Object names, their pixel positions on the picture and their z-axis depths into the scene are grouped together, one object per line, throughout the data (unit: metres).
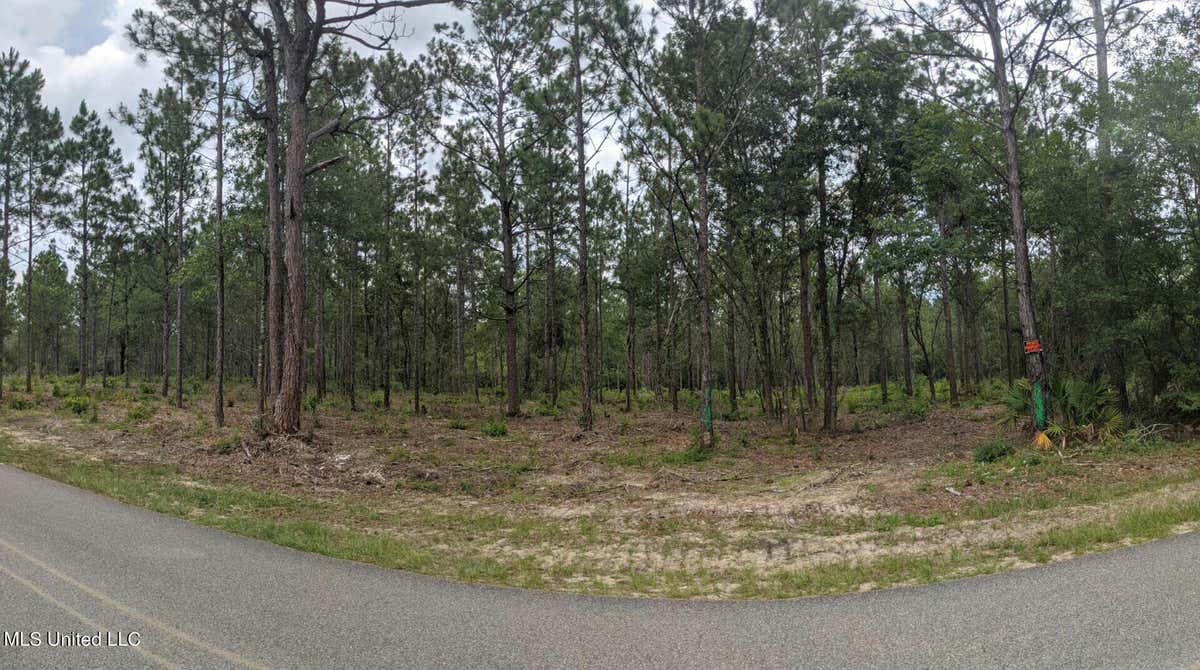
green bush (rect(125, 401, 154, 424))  18.56
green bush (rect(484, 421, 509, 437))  17.38
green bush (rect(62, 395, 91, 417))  20.23
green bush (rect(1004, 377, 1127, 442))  11.05
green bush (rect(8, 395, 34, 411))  21.45
